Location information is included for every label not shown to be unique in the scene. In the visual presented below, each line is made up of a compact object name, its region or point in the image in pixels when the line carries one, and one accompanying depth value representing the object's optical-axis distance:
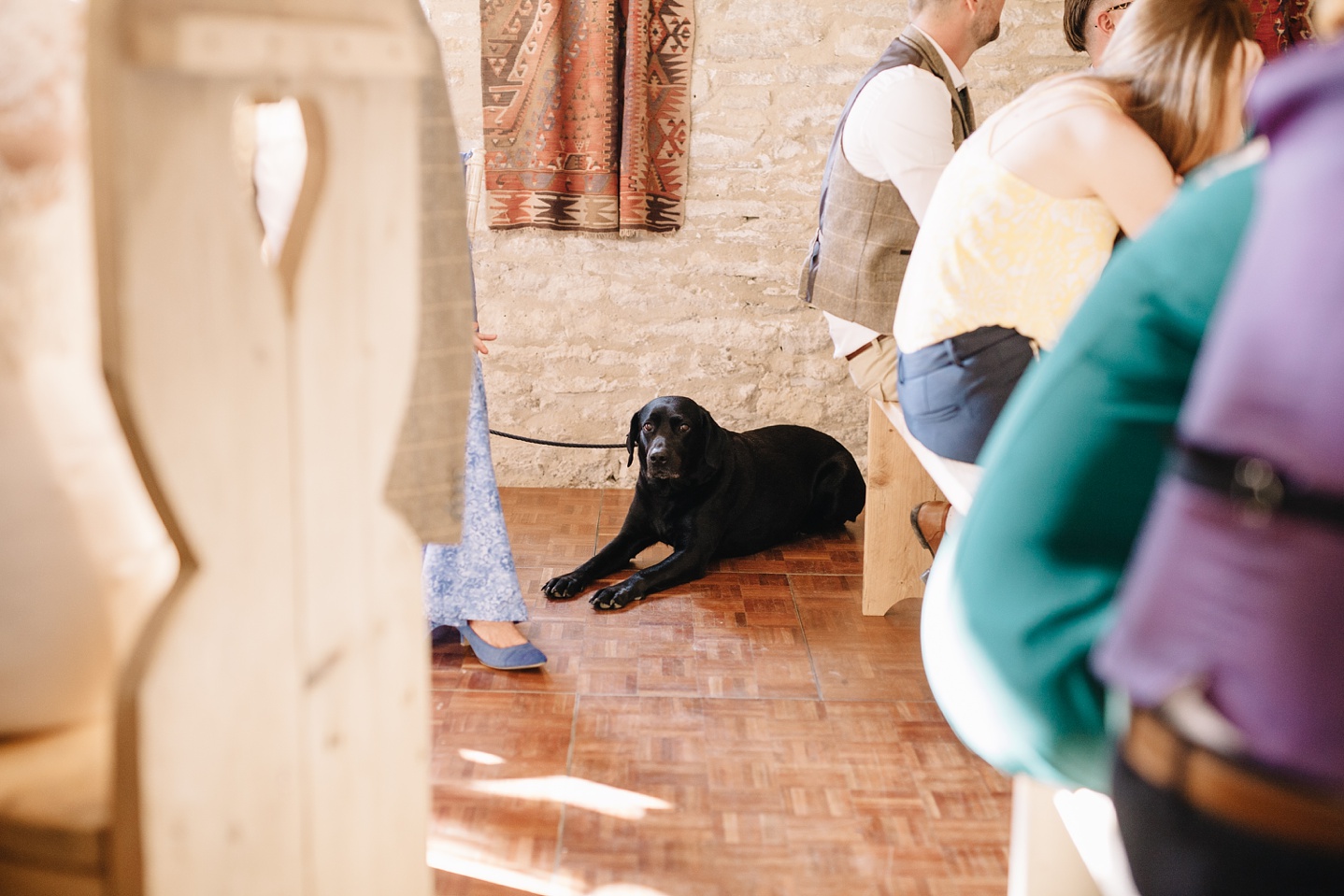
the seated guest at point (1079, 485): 0.73
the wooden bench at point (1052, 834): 1.43
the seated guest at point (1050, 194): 1.62
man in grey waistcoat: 2.67
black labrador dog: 3.32
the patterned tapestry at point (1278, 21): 3.91
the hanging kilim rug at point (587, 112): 3.96
